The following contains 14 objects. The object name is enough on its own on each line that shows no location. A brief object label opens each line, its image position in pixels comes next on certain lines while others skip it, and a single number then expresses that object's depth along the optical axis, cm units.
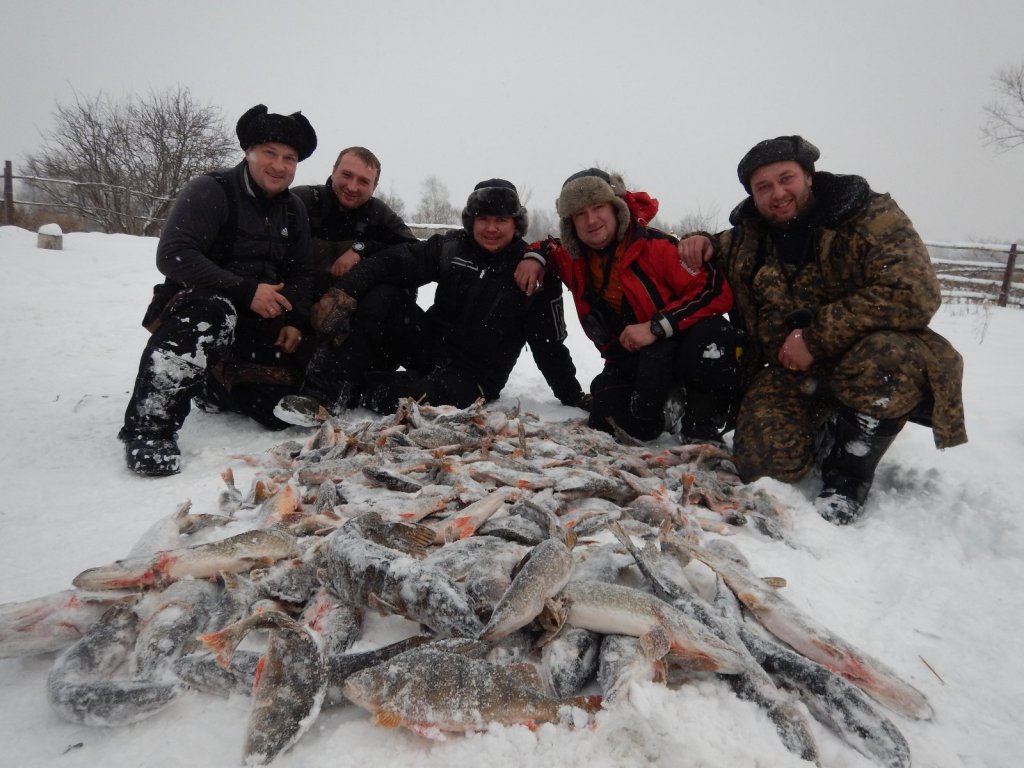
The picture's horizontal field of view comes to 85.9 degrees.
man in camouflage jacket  278
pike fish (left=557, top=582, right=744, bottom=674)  138
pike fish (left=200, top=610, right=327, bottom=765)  117
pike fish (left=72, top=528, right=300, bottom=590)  164
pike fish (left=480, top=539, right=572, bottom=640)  138
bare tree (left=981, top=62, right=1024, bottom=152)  2078
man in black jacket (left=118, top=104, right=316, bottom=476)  307
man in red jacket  356
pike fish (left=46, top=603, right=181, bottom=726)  124
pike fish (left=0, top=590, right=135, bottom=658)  142
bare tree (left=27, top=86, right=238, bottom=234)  1850
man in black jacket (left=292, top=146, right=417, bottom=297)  438
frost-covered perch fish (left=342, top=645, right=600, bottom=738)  118
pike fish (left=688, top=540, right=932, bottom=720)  148
